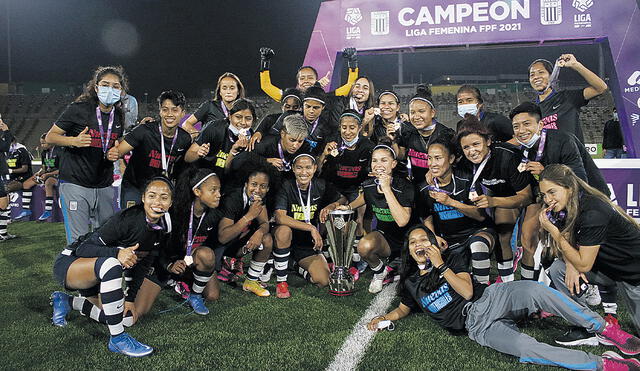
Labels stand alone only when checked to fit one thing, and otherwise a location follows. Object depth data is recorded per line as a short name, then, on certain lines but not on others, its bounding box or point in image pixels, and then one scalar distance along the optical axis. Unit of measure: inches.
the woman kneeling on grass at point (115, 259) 117.8
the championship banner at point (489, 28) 335.0
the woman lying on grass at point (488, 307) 103.0
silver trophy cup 174.1
